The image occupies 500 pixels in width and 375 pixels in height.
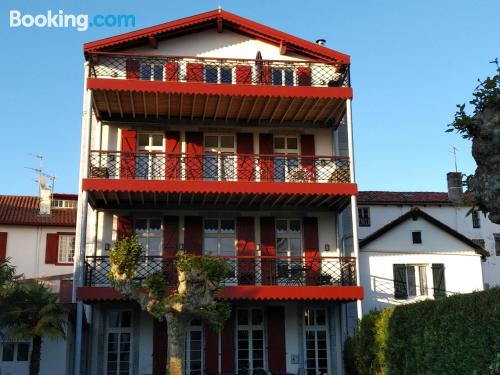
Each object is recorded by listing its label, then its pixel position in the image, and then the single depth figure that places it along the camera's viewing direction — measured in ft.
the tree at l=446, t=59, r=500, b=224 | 32.71
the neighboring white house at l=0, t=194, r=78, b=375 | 93.20
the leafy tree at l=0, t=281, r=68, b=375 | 54.70
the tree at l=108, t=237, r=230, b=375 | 48.60
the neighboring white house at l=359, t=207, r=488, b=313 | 77.00
